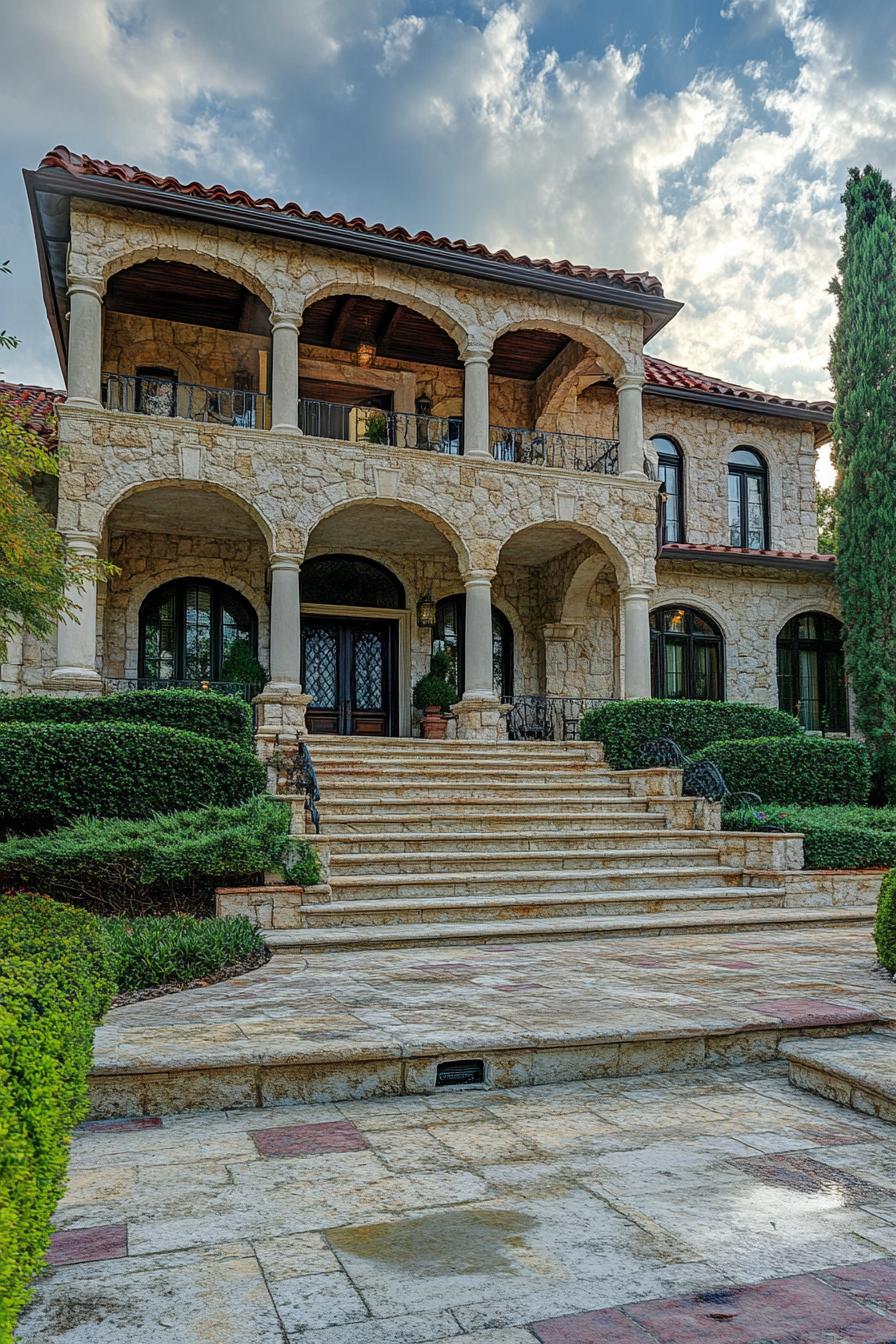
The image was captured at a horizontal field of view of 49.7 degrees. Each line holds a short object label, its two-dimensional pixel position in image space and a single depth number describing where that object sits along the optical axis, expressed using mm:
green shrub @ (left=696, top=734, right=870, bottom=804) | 12711
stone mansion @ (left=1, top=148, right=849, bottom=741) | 13398
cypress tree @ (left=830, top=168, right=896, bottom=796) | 16375
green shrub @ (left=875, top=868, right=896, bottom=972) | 6047
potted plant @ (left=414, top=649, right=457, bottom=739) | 16344
